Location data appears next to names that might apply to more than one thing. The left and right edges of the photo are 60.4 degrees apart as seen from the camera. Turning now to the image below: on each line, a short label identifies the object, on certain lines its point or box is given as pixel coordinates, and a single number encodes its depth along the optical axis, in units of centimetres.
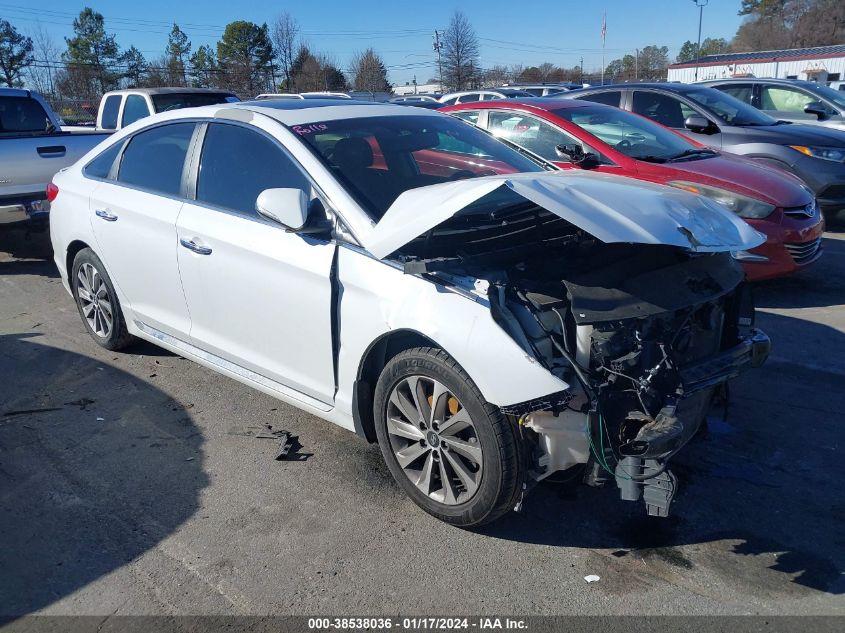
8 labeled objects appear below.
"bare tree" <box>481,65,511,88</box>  5828
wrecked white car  291
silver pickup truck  773
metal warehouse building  4341
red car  625
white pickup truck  1098
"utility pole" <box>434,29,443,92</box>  5449
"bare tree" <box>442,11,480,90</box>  5256
